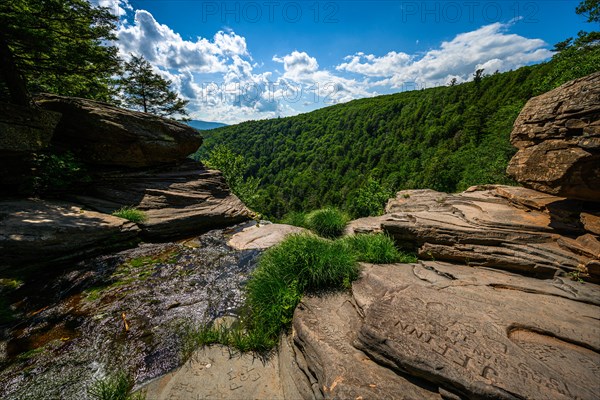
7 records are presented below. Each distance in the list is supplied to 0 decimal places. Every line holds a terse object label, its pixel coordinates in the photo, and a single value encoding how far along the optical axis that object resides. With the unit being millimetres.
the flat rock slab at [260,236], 9734
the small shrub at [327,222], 11219
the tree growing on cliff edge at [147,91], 24375
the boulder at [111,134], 10523
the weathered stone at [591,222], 5109
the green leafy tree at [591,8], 16688
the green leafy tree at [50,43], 8375
